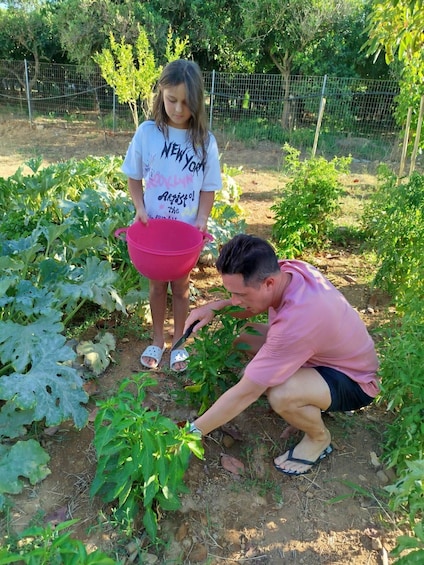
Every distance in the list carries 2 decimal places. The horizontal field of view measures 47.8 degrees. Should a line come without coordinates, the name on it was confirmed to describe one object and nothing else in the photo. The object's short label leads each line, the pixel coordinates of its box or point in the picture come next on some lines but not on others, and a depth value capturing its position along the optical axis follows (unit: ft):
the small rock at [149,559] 5.82
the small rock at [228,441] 7.60
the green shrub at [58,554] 4.44
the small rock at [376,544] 6.22
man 6.21
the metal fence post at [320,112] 22.35
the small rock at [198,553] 5.97
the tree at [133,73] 25.30
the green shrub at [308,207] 14.62
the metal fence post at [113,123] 36.62
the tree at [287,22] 37.27
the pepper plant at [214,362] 7.25
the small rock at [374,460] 7.46
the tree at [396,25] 8.75
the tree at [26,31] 43.80
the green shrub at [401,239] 10.41
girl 8.21
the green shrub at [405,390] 6.52
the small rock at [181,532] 6.15
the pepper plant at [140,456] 5.55
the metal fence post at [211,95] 33.14
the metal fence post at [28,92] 36.29
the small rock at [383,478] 7.17
